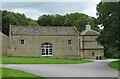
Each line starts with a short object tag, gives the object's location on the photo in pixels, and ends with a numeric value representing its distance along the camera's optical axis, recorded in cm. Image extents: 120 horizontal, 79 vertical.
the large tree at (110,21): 3208
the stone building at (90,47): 7137
